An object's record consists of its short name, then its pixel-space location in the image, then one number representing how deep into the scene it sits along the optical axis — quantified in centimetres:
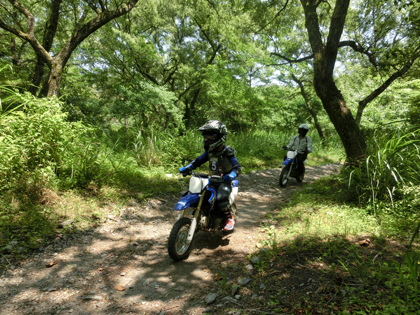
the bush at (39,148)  372
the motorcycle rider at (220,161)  362
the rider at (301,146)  735
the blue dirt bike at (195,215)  311
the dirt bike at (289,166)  711
